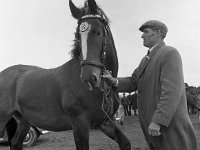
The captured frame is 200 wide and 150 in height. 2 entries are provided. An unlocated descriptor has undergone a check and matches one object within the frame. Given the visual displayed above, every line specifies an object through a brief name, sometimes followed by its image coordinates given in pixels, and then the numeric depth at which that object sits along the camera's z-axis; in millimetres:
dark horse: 4266
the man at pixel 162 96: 2988
